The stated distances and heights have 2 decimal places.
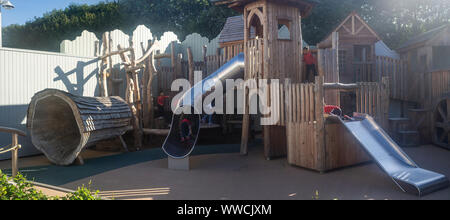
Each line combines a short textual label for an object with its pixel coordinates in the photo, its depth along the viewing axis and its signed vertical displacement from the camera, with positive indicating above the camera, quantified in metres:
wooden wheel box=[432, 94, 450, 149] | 11.30 -0.50
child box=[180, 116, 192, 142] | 10.03 -0.55
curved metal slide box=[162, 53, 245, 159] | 9.46 +0.27
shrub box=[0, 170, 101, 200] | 4.59 -1.11
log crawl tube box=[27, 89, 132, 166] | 9.11 -0.29
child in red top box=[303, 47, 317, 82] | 11.59 +1.55
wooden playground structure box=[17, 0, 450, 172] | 8.38 +0.80
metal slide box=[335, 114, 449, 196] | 6.28 -1.08
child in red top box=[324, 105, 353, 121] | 9.15 -0.03
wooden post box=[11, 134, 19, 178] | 6.52 -0.85
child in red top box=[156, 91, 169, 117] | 14.20 +0.33
